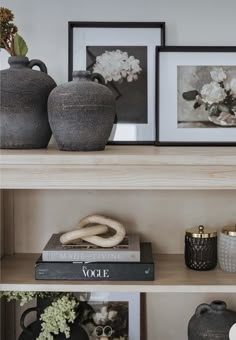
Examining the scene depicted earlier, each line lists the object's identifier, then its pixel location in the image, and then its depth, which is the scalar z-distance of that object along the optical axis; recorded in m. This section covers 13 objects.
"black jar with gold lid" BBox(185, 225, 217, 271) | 1.20
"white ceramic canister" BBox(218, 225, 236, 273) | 1.19
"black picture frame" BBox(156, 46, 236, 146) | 1.26
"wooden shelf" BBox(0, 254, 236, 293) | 1.10
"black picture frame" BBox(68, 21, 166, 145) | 1.28
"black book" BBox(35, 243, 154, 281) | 1.13
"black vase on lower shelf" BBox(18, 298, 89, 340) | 1.22
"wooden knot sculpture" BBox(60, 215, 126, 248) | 1.18
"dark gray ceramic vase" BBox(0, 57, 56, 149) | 1.08
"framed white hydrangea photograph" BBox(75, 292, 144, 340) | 1.33
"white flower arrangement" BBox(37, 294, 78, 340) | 1.20
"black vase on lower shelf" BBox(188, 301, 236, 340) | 1.17
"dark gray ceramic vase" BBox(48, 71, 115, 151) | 1.05
